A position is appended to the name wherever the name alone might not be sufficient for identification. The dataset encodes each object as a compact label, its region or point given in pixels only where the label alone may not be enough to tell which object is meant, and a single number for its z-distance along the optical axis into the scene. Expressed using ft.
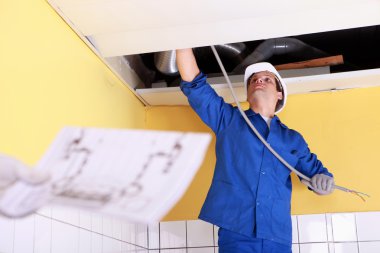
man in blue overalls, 5.97
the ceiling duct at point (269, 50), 7.73
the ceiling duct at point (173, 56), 7.37
